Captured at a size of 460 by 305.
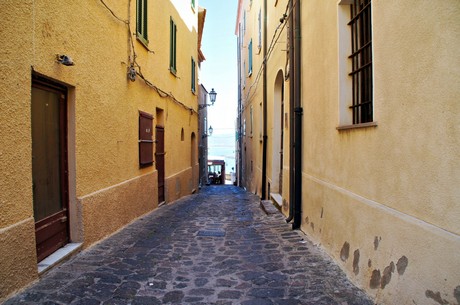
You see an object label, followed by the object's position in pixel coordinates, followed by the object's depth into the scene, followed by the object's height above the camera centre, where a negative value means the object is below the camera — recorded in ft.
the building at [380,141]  7.83 +0.17
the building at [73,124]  11.26 +1.14
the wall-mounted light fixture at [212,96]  58.54 +8.18
